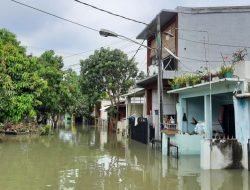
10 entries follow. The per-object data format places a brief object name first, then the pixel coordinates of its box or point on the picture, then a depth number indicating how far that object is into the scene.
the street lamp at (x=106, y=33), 15.15
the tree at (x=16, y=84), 17.83
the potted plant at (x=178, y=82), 17.08
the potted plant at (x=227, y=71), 12.73
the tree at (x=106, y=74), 36.06
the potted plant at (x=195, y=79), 15.21
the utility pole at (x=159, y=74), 17.92
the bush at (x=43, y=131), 32.88
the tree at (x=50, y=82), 35.75
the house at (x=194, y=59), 16.64
